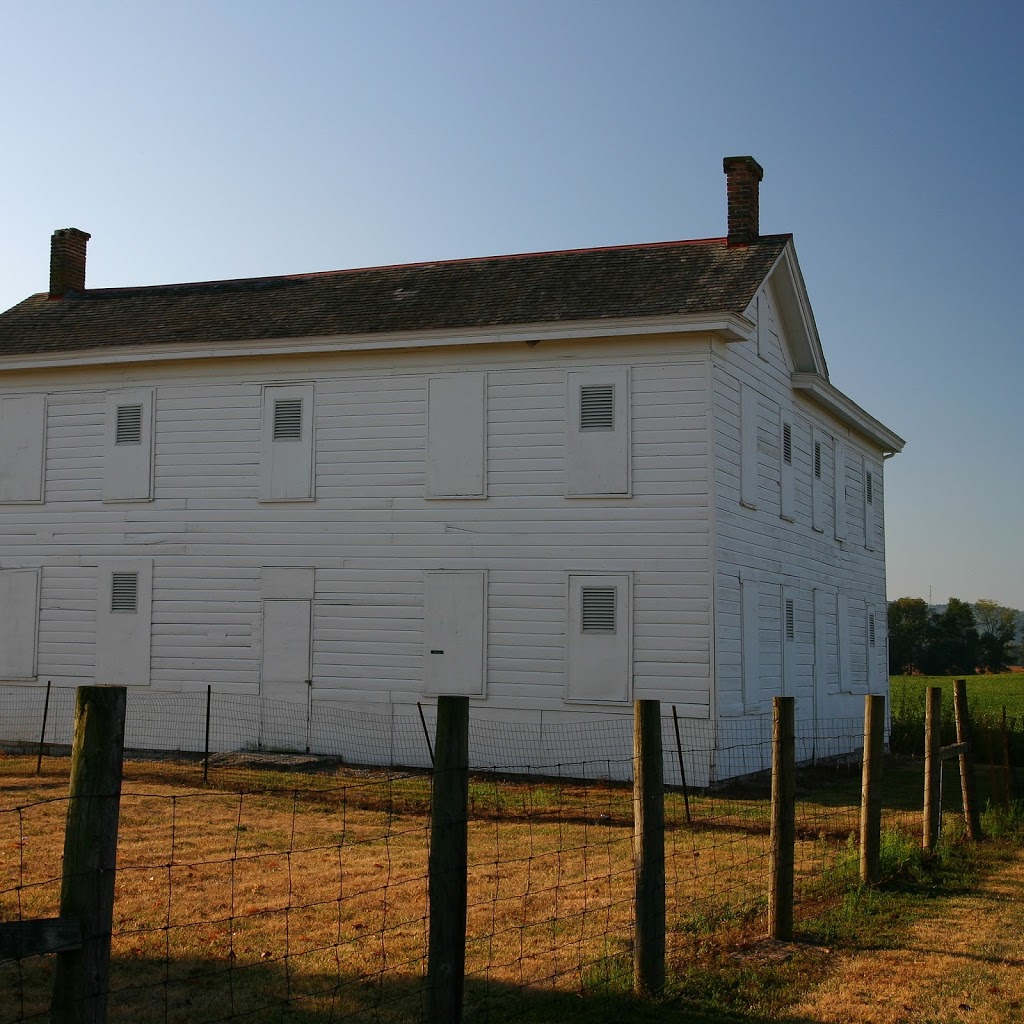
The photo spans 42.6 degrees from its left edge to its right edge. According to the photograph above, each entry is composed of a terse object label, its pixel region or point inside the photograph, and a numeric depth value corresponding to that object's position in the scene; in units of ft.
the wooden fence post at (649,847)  23.30
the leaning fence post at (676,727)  53.82
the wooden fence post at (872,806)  33.35
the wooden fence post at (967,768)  42.78
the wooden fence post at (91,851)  15.10
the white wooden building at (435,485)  64.23
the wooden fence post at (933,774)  38.47
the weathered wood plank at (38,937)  14.24
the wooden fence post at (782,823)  27.84
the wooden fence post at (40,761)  61.77
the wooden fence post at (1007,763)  47.44
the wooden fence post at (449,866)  19.54
